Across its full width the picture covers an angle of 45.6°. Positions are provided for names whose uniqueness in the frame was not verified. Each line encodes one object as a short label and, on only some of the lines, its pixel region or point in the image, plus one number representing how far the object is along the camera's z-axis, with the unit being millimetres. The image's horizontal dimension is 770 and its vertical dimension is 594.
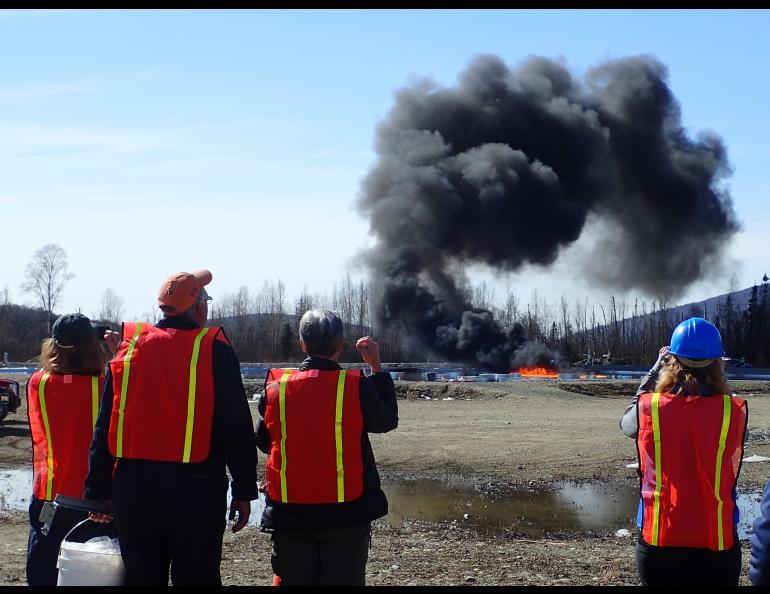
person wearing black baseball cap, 4371
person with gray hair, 3846
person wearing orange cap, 3666
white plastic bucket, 3771
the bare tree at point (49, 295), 64500
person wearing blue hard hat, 3615
